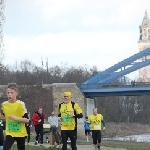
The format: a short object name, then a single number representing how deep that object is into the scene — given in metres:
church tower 191.95
